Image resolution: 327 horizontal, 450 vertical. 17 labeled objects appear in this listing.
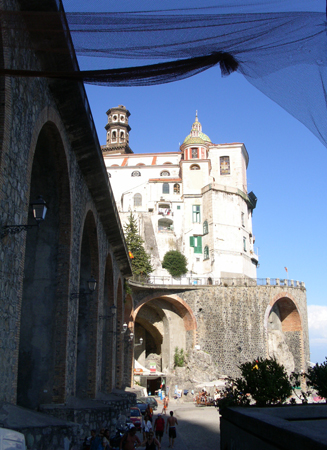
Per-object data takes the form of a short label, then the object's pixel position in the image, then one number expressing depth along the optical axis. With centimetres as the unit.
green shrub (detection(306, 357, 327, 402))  1006
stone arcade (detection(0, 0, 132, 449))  597
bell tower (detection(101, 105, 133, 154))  6575
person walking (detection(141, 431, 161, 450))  900
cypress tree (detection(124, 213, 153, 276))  4191
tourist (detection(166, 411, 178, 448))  1428
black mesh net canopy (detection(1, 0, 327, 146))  430
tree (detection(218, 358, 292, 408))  1041
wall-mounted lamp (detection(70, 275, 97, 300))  1165
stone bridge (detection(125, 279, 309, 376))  3800
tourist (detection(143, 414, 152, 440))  1457
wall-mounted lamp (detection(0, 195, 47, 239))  630
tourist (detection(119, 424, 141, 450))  778
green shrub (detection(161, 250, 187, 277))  4438
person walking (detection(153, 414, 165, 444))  1477
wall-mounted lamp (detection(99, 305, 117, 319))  1690
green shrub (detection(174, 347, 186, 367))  3778
